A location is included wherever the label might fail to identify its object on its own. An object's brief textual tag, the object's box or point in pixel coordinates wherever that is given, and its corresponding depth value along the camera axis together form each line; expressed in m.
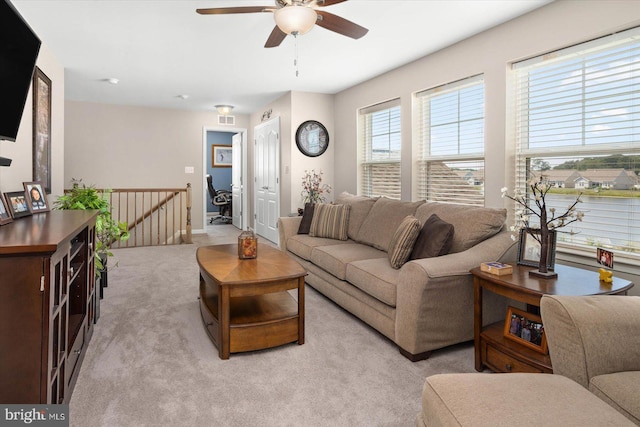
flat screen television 1.85
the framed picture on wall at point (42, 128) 3.60
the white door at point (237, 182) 8.19
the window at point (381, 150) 4.71
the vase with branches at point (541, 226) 2.11
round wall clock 5.74
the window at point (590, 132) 2.47
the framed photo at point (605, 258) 2.03
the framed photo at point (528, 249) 2.30
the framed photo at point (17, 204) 2.15
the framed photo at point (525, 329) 1.96
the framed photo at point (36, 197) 2.51
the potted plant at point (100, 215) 3.26
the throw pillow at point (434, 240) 2.60
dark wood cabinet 1.35
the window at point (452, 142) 3.63
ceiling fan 2.27
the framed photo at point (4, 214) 1.88
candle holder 2.93
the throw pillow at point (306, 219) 4.35
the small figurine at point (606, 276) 2.00
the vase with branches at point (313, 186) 5.72
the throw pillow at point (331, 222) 4.07
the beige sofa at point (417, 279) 2.29
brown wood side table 1.89
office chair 9.35
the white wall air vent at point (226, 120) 7.63
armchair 1.28
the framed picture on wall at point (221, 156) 10.36
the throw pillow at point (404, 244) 2.76
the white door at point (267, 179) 6.25
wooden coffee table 2.35
